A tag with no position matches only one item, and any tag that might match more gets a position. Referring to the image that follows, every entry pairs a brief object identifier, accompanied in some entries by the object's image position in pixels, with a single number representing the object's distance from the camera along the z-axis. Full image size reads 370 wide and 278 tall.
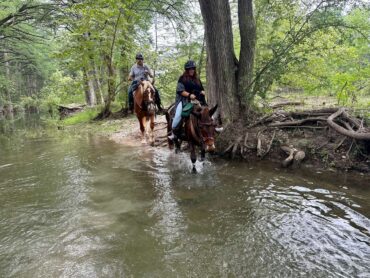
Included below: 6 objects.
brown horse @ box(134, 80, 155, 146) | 10.20
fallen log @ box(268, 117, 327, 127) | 8.49
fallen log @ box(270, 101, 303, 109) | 12.81
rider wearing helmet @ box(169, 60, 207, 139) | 8.16
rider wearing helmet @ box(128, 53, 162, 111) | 10.57
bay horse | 7.16
